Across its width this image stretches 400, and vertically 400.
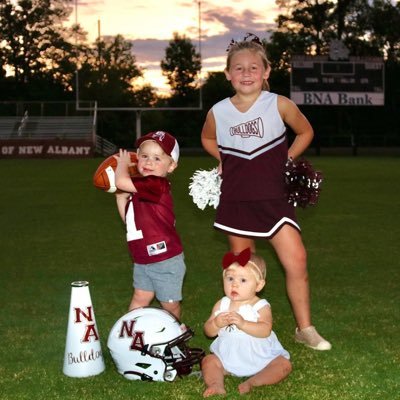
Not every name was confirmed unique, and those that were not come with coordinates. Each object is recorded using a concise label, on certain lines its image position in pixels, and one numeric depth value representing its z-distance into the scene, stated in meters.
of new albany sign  37.91
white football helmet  3.85
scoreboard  37.44
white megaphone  4.04
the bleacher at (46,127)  44.72
